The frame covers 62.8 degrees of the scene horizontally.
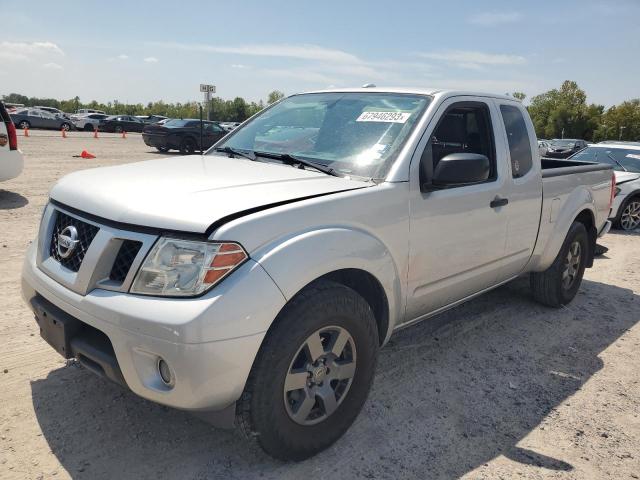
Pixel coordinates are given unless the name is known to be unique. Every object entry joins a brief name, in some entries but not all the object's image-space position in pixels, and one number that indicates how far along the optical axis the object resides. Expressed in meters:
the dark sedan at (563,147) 21.91
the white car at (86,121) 40.94
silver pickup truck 2.17
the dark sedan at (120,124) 42.67
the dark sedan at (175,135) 20.50
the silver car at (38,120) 36.06
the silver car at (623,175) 9.30
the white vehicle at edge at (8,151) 8.29
